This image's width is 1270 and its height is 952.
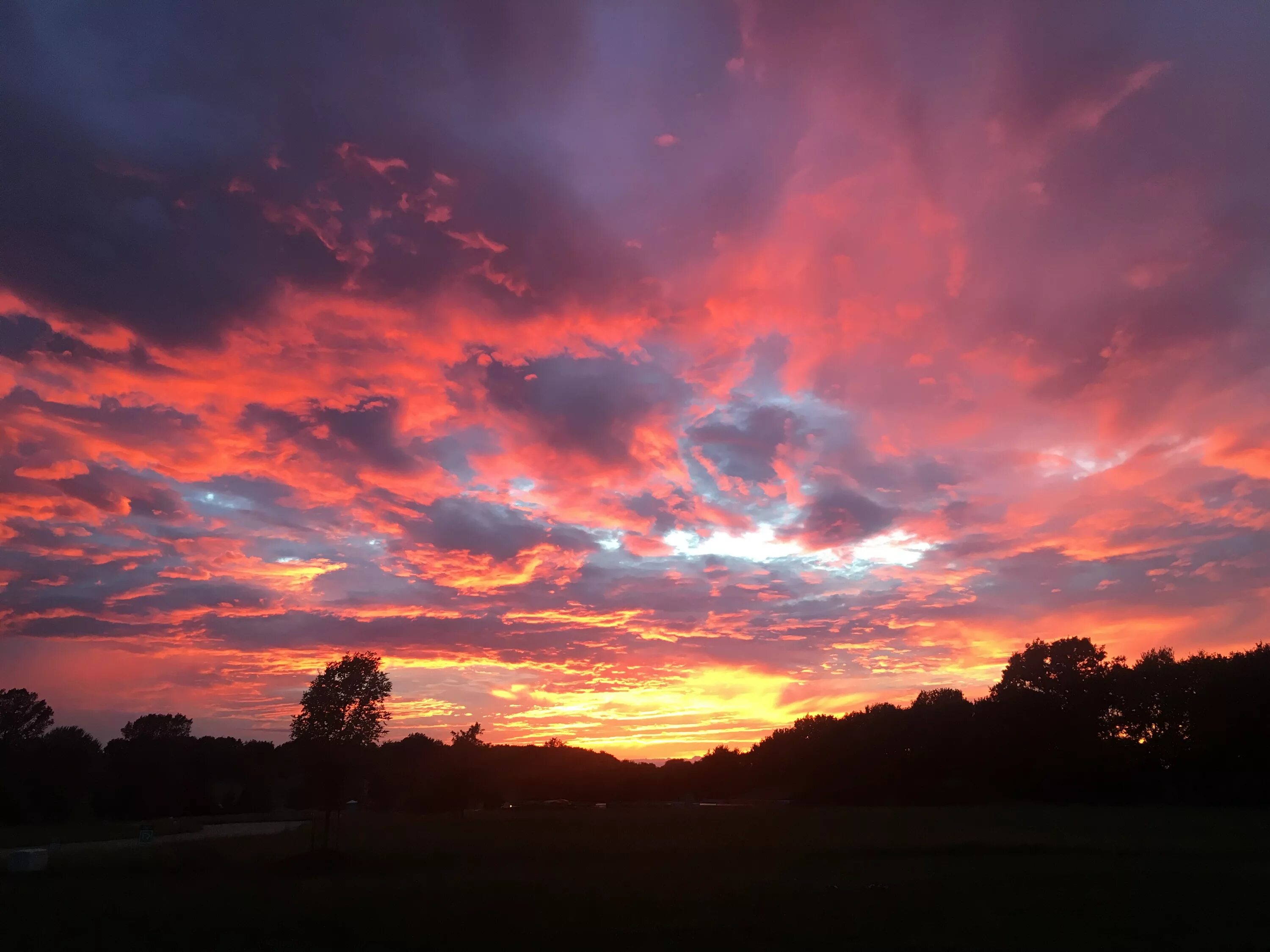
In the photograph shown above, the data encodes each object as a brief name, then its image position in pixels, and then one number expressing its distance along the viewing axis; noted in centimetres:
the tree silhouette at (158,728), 10412
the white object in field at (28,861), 2842
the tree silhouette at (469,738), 6694
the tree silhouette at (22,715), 9031
